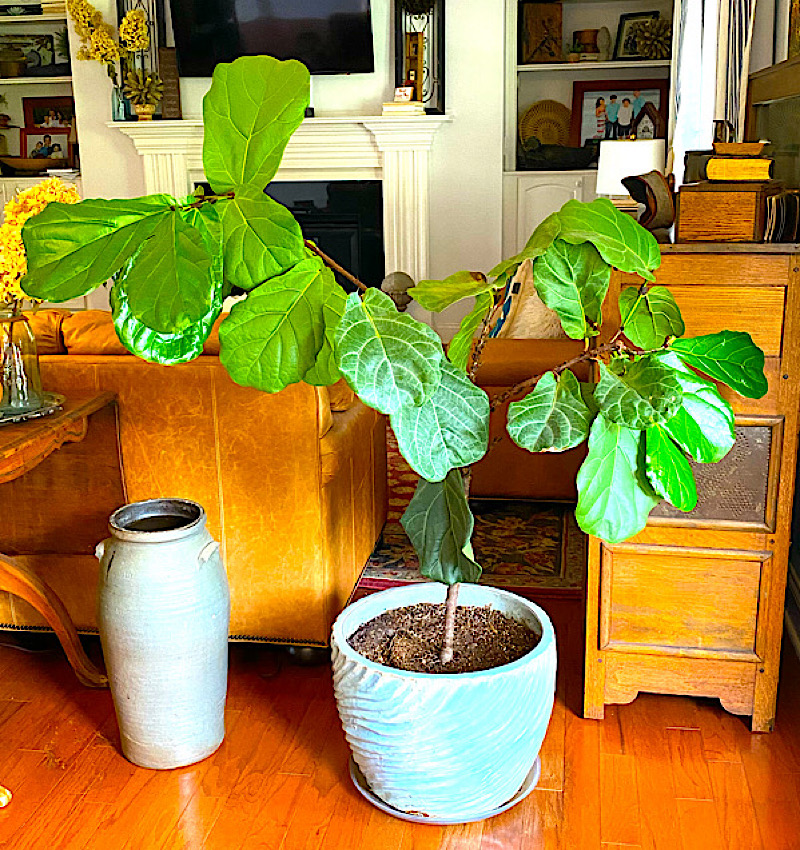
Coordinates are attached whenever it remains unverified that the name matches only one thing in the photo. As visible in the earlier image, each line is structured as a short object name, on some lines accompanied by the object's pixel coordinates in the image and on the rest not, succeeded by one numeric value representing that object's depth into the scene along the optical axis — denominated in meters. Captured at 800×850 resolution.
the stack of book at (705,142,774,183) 1.98
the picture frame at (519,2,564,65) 5.62
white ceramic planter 1.72
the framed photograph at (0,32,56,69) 6.19
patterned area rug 2.94
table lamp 3.59
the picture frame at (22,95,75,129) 6.34
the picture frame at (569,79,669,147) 5.66
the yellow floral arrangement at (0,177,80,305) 1.93
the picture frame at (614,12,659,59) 5.54
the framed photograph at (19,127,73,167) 6.36
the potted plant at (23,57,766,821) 1.23
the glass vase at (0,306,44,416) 2.09
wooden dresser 1.95
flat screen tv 5.39
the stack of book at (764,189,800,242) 2.00
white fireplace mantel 5.40
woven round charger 5.77
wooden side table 1.94
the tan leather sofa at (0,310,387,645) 2.26
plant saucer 1.84
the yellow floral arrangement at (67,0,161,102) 5.38
